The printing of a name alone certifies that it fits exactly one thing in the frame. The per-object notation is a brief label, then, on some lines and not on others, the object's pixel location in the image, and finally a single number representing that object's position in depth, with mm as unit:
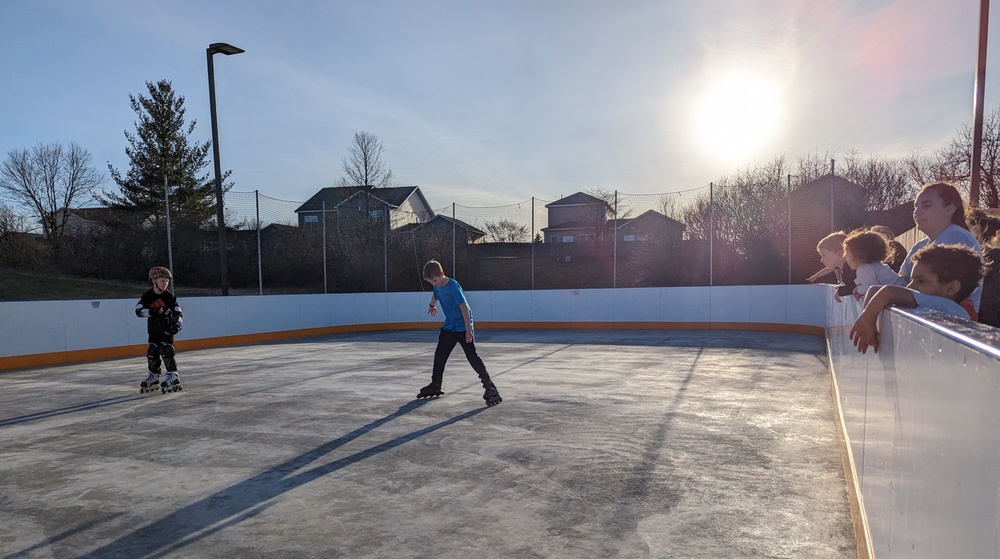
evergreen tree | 31891
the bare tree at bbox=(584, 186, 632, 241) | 21469
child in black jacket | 8844
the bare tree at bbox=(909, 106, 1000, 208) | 21141
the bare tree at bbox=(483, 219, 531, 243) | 21922
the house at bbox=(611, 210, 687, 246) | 21906
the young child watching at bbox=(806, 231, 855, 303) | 5898
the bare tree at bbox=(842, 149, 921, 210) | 25622
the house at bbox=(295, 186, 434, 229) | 22953
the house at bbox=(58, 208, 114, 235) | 25781
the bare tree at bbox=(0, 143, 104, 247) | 33000
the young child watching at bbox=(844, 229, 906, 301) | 4558
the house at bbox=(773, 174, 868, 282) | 19062
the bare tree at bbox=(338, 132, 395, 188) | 32281
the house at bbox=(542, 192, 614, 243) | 24594
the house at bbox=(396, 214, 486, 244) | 22859
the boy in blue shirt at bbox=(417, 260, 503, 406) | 7465
